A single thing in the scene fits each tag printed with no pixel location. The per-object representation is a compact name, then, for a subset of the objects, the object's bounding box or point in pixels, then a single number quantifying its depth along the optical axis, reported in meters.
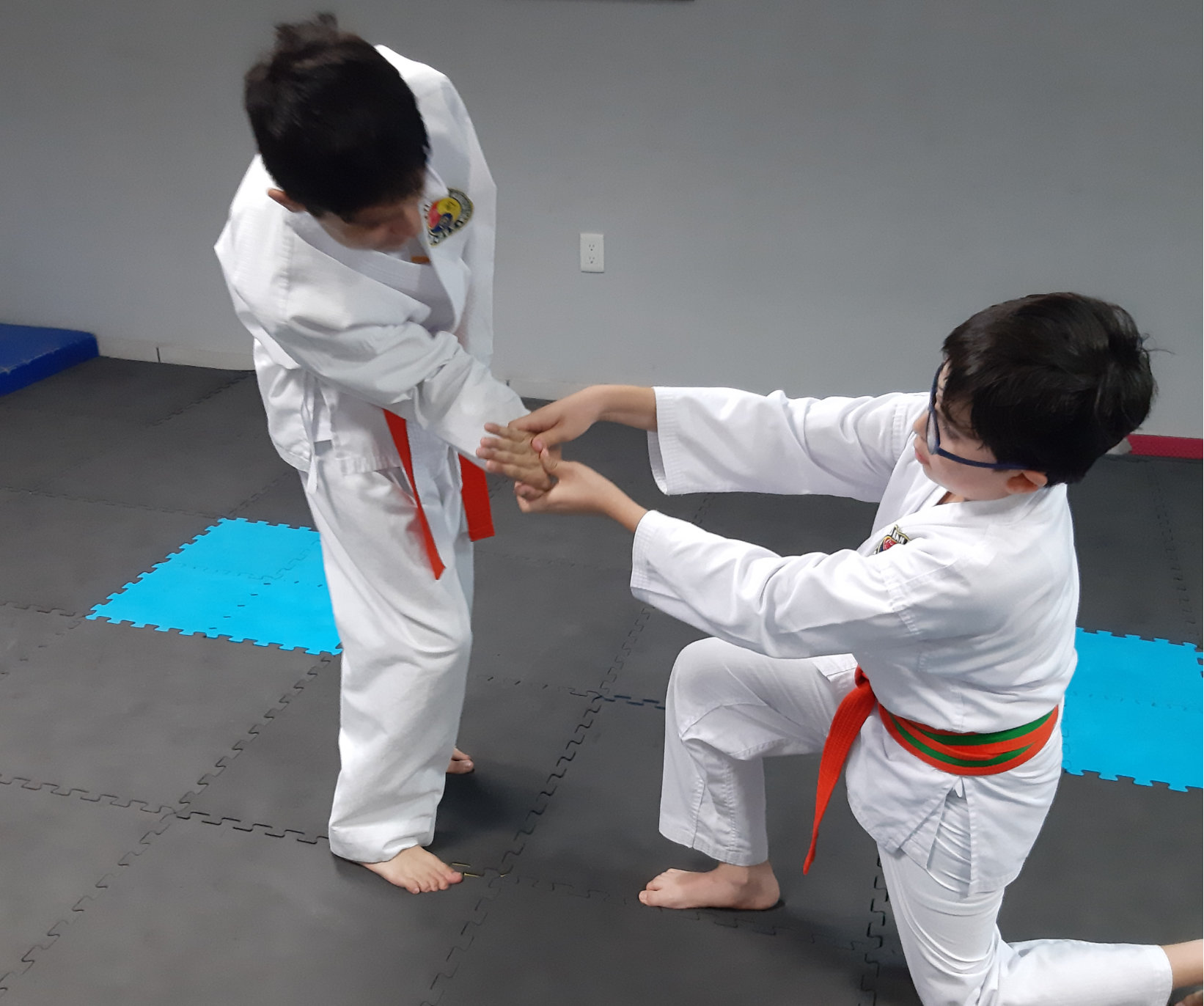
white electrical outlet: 4.36
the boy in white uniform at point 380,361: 1.54
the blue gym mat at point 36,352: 4.67
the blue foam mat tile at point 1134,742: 2.48
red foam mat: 4.12
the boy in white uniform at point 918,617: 1.45
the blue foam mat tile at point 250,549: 3.29
